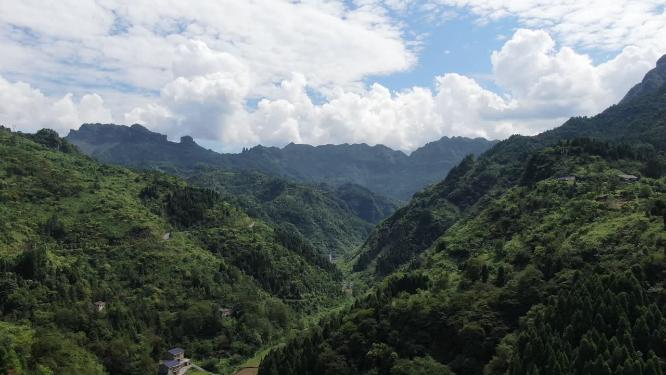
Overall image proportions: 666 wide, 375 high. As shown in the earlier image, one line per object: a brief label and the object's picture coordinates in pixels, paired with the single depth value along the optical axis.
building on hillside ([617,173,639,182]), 134.00
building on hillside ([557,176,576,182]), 139.41
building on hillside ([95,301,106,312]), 110.49
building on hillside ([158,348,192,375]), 103.38
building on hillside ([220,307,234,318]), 129.86
